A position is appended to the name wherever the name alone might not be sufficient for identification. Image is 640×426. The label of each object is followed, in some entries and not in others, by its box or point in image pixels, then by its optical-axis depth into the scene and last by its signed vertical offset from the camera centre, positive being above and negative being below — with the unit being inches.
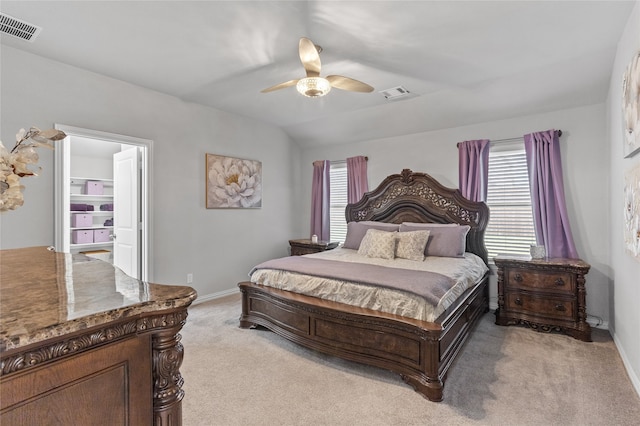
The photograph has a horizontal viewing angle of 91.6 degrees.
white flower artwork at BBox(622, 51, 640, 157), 75.8 +28.0
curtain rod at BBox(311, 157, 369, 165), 210.9 +35.5
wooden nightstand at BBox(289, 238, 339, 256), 194.4 -20.9
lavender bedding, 90.7 -22.5
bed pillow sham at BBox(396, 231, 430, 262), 139.0 -14.4
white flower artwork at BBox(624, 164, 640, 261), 78.0 +0.1
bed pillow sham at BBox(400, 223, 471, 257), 142.3 -12.9
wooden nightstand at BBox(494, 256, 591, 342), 119.4 -33.2
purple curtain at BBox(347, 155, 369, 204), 197.9 +22.4
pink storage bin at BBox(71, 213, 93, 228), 222.1 -4.2
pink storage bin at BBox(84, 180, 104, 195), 229.9 +20.0
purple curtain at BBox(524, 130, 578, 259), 136.6 +6.6
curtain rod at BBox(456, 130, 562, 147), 151.3 +36.2
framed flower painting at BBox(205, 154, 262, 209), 173.6 +18.5
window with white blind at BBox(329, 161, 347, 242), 214.5 +9.3
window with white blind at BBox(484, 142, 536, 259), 151.2 +4.8
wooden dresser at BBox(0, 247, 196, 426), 24.0 -12.2
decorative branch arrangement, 47.2 +7.6
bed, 84.3 -36.6
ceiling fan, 94.3 +45.4
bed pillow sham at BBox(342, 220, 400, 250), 166.2 -8.8
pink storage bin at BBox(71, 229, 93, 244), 222.7 -15.8
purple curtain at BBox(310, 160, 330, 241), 214.2 +8.5
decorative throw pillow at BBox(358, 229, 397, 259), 141.3 -14.8
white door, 150.6 +1.4
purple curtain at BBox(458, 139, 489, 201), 157.9 +22.9
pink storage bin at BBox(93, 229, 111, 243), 230.5 -16.3
